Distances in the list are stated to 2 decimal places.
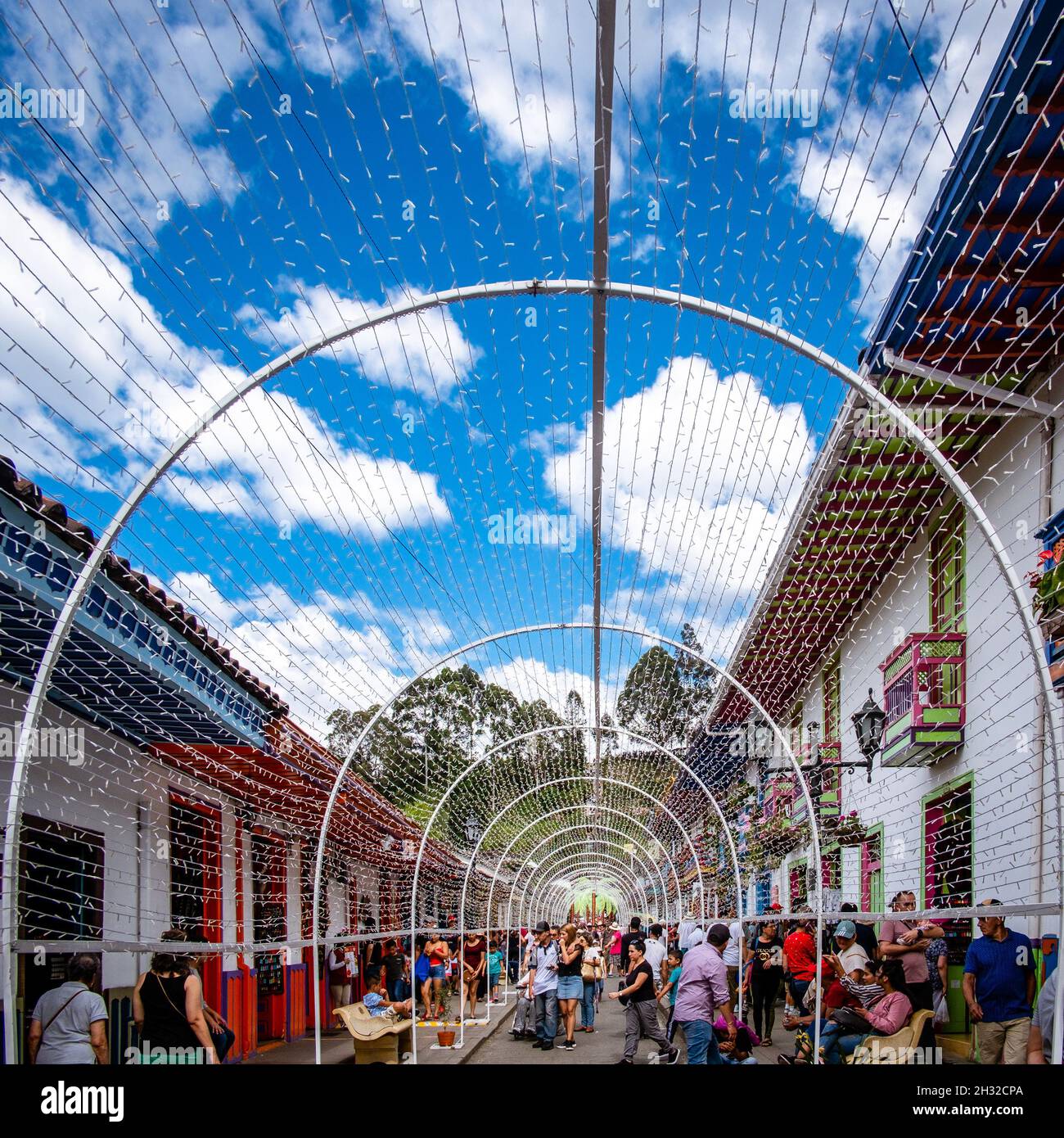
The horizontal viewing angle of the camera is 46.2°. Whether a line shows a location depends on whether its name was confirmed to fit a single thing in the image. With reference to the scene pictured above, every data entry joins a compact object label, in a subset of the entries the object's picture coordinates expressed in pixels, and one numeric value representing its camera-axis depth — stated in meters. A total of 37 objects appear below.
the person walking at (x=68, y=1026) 5.92
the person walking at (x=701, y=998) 8.55
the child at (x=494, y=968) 21.97
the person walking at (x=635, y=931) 12.57
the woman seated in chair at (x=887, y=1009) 7.69
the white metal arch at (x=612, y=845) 14.89
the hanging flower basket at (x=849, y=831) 15.09
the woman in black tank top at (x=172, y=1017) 6.56
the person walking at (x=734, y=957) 15.29
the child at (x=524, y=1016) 15.55
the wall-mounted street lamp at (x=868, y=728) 11.38
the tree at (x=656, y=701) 18.11
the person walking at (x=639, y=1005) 11.23
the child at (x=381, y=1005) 11.37
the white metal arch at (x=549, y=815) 19.95
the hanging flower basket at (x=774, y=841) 15.84
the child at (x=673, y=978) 13.01
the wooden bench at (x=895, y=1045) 7.55
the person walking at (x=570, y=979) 14.48
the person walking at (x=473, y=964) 17.31
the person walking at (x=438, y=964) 16.42
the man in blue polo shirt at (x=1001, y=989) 7.45
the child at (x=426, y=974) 16.45
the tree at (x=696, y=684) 16.36
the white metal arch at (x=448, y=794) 13.10
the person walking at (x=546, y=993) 14.53
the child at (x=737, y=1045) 9.66
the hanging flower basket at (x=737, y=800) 18.72
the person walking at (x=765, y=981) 13.78
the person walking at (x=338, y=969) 17.75
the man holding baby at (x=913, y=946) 8.38
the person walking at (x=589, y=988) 16.83
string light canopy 4.84
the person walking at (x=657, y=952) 15.02
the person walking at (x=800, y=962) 11.12
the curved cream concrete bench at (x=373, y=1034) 10.95
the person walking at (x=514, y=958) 29.48
